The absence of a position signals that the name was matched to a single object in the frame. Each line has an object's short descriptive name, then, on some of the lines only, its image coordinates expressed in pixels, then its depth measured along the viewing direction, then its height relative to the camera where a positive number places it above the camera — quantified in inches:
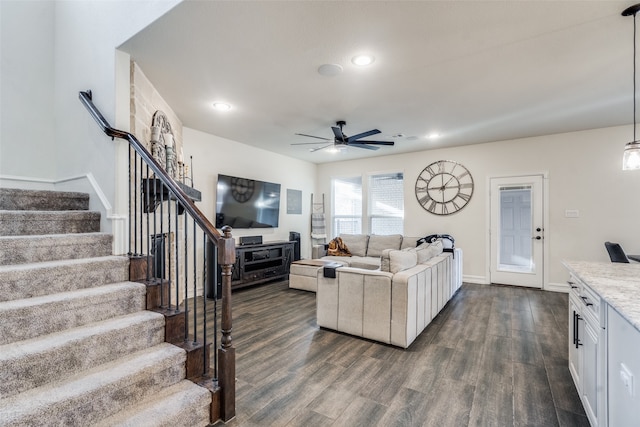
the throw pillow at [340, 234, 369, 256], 238.4 -23.9
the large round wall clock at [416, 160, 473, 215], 226.8 +20.4
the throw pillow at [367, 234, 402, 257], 228.7 -23.3
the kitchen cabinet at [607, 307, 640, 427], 43.8 -25.1
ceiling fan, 161.4 +41.2
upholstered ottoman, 191.2 -40.4
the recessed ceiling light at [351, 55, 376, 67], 104.9 +54.2
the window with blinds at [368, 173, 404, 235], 258.2 +8.1
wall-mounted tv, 201.9 +7.1
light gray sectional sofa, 110.5 -33.8
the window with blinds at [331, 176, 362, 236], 281.4 +7.4
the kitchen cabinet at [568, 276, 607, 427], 58.6 -30.6
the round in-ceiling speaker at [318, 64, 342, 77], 110.7 +53.9
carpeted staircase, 55.8 -27.8
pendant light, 85.9 +17.0
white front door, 203.2 -11.8
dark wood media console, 194.2 -35.6
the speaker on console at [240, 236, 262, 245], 208.2 -19.4
